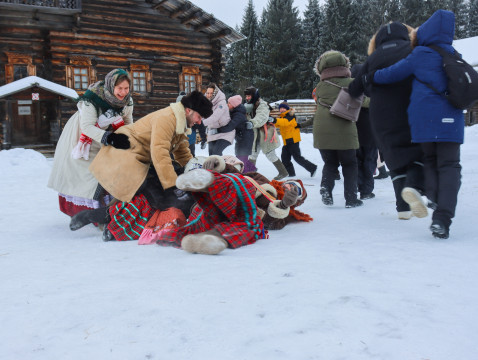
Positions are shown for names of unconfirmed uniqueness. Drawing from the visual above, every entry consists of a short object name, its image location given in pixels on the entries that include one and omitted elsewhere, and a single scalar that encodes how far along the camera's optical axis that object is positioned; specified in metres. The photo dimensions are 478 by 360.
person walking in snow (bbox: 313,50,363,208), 4.63
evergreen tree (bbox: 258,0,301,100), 36.34
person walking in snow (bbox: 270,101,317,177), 7.65
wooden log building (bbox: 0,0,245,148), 13.64
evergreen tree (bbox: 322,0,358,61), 35.78
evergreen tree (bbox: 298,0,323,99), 36.06
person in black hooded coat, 3.46
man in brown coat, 3.59
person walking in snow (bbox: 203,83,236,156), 6.82
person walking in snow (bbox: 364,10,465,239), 3.04
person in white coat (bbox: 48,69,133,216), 4.02
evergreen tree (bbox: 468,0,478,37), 42.16
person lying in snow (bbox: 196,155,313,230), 3.43
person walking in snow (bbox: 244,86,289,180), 7.60
